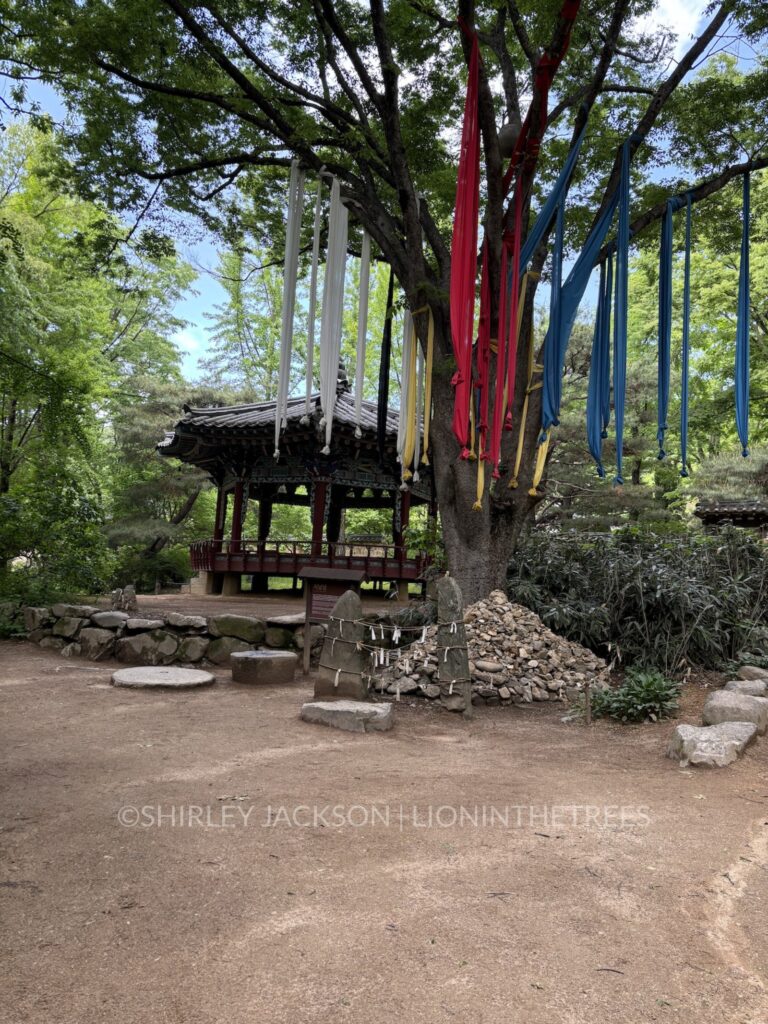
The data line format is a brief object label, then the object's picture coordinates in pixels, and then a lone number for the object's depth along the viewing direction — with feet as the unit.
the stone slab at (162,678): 20.62
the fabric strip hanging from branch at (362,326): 22.39
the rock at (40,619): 27.04
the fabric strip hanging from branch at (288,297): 21.90
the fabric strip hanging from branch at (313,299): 21.88
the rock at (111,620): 25.46
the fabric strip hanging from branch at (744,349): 20.71
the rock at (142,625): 25.11
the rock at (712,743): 13.16
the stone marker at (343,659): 19.03
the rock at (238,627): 25.12
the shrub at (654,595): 21.43
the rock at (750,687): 17.35
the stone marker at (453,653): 18.78
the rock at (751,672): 19.30
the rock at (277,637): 25.30
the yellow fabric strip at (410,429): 23.29
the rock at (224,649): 24.88
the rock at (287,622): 25.26
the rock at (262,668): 21.95
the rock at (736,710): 15.19
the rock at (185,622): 25.13
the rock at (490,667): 20.44
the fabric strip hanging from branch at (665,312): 20.74
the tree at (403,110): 20.98
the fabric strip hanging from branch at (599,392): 21.16
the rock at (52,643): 26.35
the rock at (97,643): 25.27
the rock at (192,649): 24.88
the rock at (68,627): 26.21
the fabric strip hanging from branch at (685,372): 20.50
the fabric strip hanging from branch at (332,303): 21.83
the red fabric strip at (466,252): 18.34
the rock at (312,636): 24.71
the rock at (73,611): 26.30
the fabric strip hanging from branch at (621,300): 19.62
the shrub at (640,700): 17.39
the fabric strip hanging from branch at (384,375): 24.27
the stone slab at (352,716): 16.28
